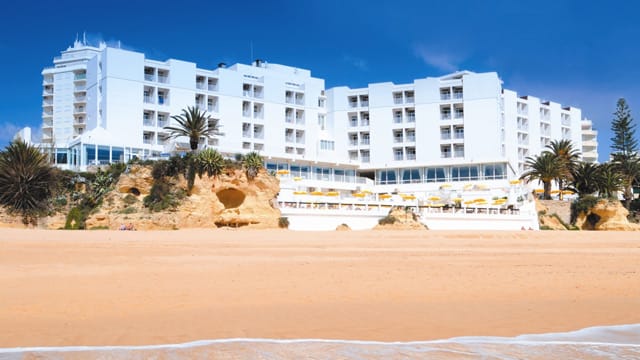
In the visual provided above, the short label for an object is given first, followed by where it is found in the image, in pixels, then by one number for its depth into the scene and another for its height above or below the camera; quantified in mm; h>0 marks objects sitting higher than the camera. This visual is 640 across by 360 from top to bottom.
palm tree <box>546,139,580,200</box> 50531 +3792
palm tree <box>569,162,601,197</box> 49750 +1984
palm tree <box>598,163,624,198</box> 48938 +1662
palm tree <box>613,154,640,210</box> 52488 +2825
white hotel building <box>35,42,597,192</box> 52344 +9416
